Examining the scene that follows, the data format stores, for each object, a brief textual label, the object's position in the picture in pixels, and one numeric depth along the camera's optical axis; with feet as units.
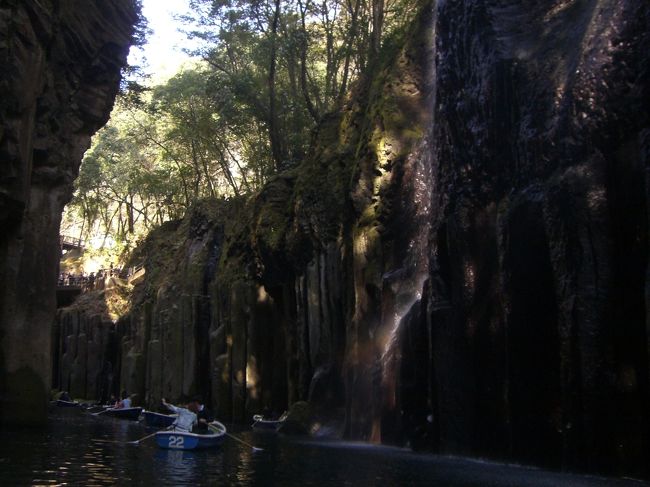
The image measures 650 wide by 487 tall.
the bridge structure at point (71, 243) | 229.99
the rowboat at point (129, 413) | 107.55
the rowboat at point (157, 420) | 85.51
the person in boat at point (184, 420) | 58.75
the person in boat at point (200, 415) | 59.16
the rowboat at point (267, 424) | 84.96
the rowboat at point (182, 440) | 56.08
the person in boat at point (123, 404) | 111.34
